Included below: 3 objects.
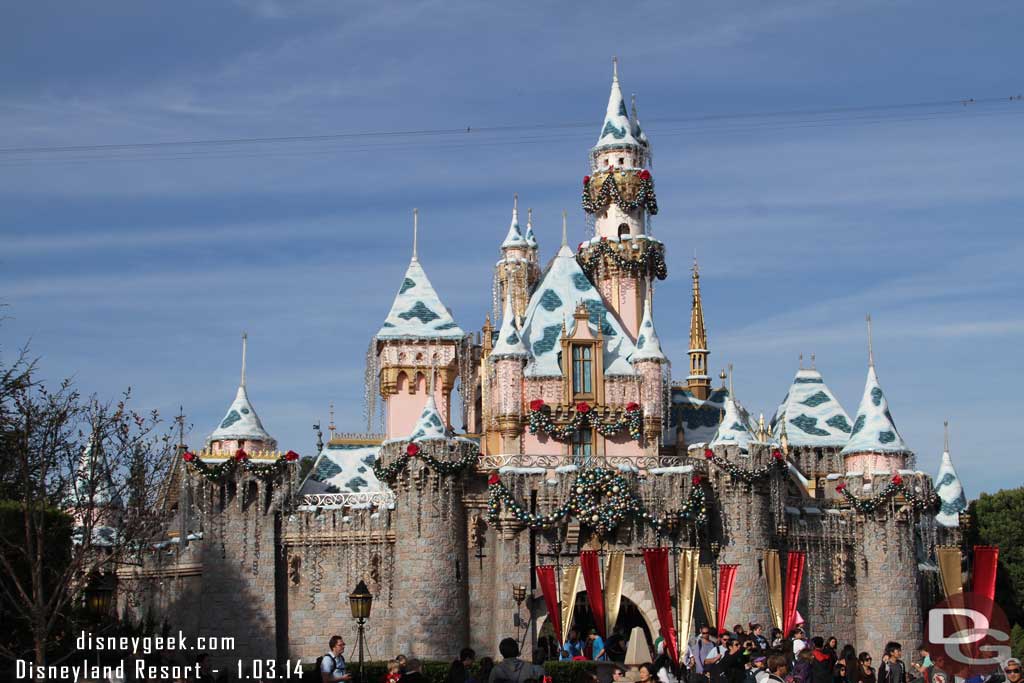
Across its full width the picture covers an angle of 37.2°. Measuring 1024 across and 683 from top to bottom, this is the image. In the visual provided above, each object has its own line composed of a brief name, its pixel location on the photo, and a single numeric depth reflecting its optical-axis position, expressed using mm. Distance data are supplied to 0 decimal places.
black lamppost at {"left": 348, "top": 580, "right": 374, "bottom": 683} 30766
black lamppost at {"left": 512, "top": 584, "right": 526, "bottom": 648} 45781
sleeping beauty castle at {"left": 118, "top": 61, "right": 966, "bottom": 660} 46188
